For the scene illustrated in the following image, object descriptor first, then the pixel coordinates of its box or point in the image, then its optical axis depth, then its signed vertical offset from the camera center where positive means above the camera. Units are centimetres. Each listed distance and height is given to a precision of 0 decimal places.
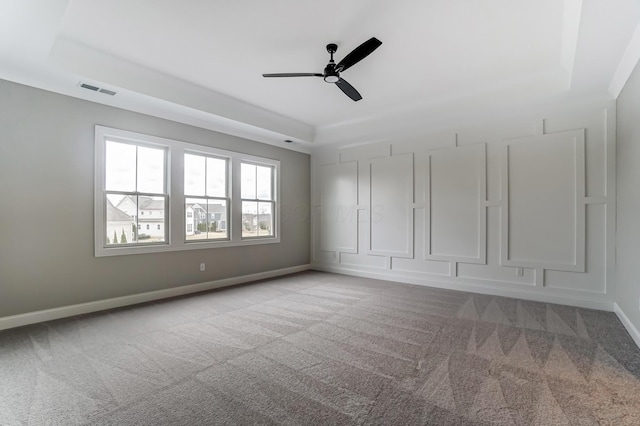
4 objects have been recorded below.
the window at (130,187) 400 +37
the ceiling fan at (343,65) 264 +149
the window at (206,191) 484 +37
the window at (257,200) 568 +26
